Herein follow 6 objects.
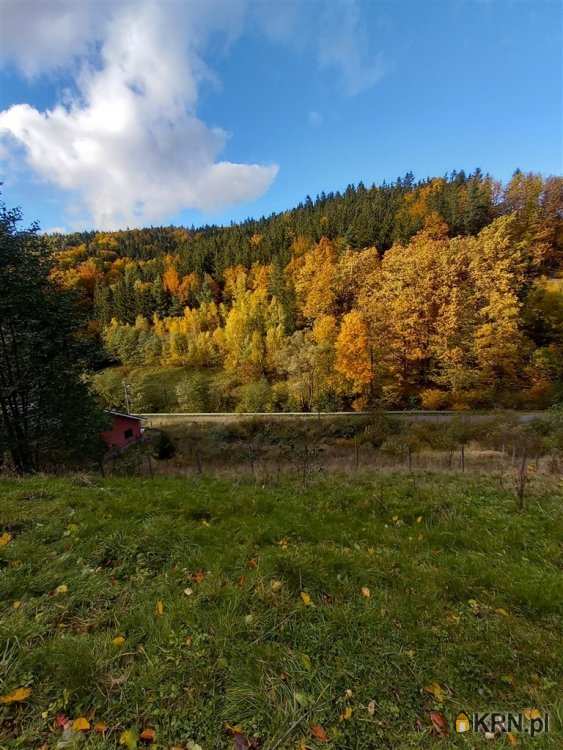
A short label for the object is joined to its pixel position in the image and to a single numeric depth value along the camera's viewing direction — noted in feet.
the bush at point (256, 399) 108.06
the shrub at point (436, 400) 90.12
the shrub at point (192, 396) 120.98
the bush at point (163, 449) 66.54
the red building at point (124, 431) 79.00
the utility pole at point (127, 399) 124.96
